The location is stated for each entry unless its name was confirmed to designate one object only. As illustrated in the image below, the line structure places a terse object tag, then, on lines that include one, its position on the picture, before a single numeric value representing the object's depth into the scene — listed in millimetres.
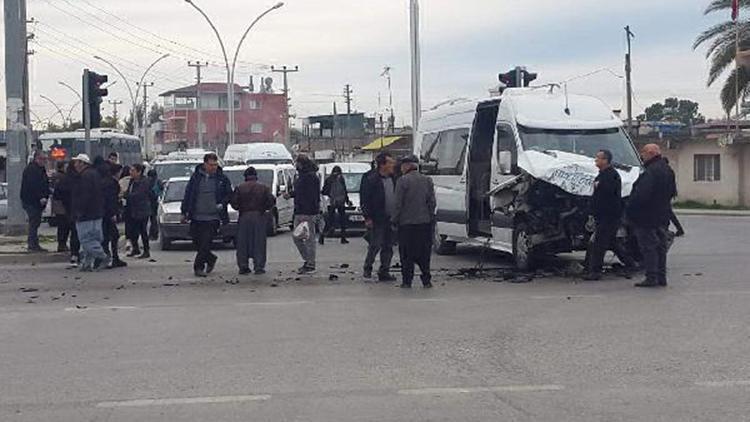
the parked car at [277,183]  26473
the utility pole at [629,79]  53281
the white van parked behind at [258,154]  37281
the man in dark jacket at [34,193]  19109
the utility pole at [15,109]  22172
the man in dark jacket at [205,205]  16453
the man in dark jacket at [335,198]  24359
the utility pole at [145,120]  101188
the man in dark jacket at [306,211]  16547
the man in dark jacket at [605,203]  14688
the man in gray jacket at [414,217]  14438
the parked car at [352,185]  25438
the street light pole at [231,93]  46375
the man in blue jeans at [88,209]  16891
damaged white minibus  15695
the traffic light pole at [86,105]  23578
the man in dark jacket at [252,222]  16438
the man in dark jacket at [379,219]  15617
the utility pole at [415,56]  34562
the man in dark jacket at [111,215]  17859
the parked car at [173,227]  22188
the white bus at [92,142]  40688
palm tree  40719
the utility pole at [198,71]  83081
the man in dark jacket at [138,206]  19125
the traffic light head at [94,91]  23609
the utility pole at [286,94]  91062
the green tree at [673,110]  125562
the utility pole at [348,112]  101788
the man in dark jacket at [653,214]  14156
